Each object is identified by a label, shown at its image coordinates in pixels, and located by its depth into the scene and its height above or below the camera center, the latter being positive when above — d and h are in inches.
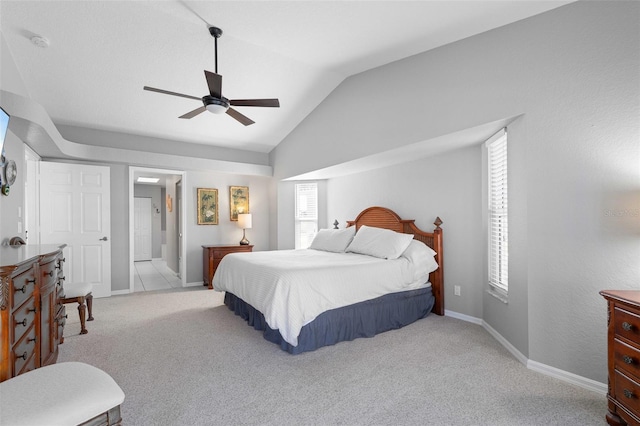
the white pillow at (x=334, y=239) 175.6 -15.4
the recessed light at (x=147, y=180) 322.0 +36.4
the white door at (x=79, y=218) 176.7 -2.0
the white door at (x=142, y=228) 374.6 -17.0
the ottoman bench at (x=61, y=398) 41.9 -26.5
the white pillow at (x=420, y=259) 145.3 -21.8
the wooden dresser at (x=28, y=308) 58.0 -22.0
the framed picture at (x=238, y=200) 244.5 +10.8
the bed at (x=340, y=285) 110.3 -29.5
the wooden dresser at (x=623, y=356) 65.1 -31.8
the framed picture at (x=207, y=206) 231.8 +5.9
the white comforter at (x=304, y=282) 108.4 -27.6
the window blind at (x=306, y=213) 241.3 +0.2
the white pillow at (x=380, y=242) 148.1 -14.8
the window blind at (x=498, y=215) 120.0 -1.0
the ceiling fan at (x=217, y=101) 105.8 +43.4
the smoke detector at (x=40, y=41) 120.1 +68.0
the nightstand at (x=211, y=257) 215.6 -30.6
